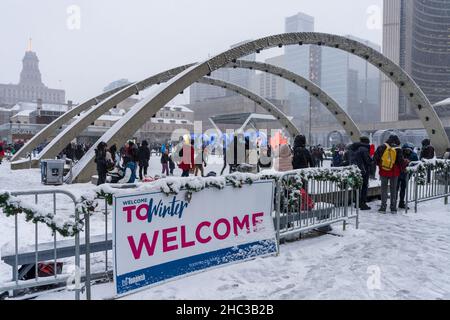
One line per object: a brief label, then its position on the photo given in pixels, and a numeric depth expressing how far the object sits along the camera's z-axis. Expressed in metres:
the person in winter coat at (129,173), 9.22
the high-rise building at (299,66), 134.50
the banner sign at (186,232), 4.12
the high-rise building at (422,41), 101.94
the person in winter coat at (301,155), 8.43
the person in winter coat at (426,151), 13.79
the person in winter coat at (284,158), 9.09
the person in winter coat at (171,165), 19.24
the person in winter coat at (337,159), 19.51
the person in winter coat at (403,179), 9.50
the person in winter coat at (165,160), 18.67
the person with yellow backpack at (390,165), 9.09
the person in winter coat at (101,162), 12.40
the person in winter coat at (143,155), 15.97
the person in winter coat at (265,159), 18.44
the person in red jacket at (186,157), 14.48
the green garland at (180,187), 3.71
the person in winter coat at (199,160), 15.49
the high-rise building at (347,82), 122.50
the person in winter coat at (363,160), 9.67
